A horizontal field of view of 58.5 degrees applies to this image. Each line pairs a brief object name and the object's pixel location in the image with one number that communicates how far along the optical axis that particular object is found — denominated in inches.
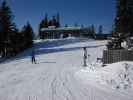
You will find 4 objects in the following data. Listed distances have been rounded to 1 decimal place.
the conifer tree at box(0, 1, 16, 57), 857.8
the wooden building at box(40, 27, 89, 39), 1584.7
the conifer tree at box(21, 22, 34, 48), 1083.2
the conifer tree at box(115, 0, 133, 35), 958.7
